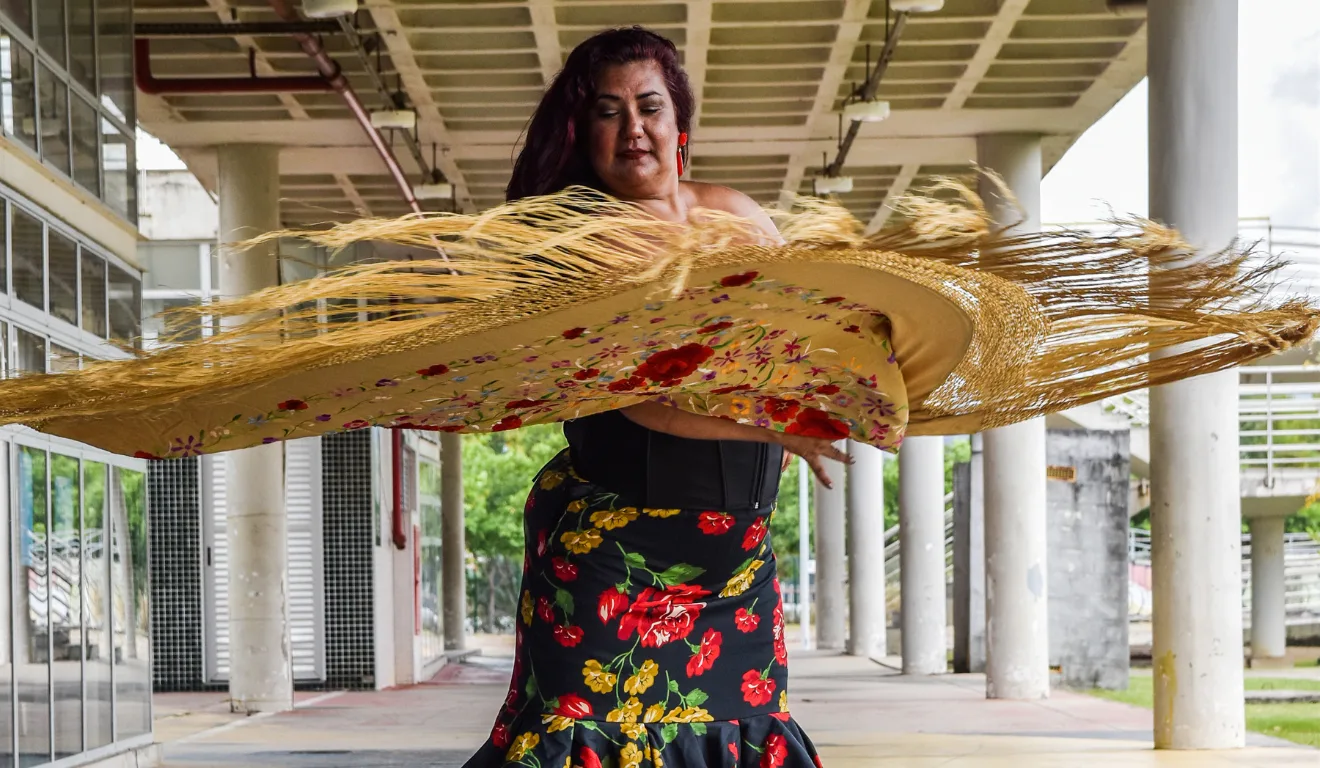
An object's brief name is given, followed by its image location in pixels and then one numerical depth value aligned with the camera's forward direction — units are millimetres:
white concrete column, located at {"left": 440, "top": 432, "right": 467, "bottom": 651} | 25922
